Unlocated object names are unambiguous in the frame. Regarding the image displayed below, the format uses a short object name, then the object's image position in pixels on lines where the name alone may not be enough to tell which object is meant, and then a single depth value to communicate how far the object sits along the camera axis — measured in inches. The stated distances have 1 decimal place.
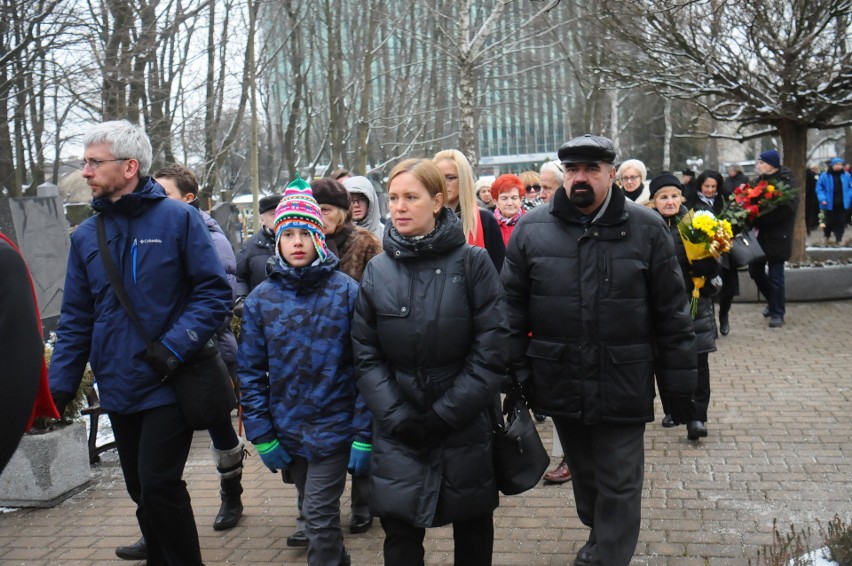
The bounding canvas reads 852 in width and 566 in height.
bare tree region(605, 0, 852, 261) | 495.5
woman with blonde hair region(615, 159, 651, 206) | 280.7
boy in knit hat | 161.8
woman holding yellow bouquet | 246.7
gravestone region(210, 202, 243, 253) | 713.0
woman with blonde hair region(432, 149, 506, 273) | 217.9
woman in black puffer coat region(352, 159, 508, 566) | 140.8
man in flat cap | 157.2
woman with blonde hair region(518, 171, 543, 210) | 356.0
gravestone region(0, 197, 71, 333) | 434.9
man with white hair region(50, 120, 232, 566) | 161.6
